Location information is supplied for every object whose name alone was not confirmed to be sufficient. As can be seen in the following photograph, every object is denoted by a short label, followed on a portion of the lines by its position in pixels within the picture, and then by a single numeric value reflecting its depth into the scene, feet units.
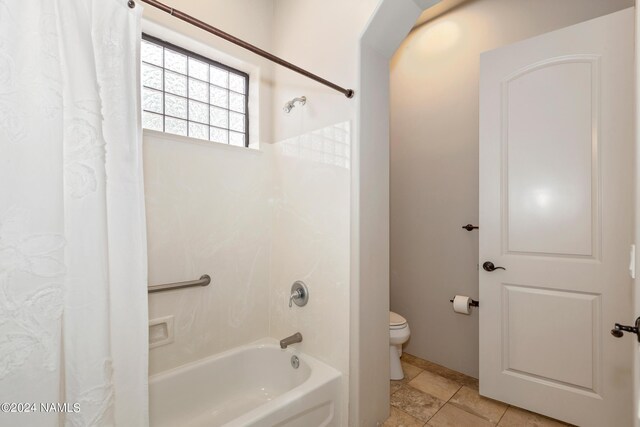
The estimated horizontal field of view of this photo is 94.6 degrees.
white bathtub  4.40
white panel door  5.02
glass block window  5.56
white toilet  6.92
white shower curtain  2.77
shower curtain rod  3.42
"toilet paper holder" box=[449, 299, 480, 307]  6.92
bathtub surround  5.16
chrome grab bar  5.00
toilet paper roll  6.84
